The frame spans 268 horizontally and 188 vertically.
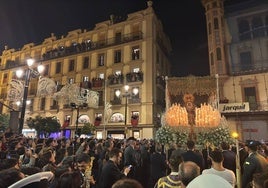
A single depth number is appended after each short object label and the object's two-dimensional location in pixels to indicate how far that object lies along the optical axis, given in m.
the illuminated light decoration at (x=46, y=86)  13.10
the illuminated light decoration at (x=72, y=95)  16.34
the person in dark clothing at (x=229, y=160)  5.79
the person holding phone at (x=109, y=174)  4.14
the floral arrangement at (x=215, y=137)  10.68
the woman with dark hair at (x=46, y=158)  4.51
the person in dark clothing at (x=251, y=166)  4.41
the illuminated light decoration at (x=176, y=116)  12.12
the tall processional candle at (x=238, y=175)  4.16
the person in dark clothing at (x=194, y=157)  5.37
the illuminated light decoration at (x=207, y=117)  11.73
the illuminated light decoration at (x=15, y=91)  11.88
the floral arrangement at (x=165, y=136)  10.98
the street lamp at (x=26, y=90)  9.36
